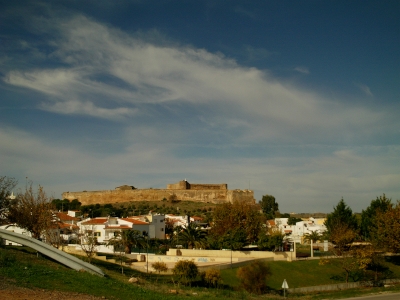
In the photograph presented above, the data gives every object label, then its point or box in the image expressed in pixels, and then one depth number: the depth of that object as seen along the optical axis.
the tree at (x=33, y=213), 29.20
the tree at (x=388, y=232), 39.31
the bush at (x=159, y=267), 28.42
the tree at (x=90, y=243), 25.45
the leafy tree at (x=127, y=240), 38.62
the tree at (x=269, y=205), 99.62
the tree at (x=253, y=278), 26.14
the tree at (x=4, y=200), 29.19
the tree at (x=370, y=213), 48.28
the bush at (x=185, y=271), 24.70
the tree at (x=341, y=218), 46.09
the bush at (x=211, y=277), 25.56
